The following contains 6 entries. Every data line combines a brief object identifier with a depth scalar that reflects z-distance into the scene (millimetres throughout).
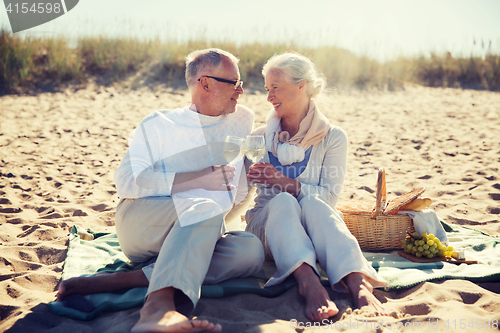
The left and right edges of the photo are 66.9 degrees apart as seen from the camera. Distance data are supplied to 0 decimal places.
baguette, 3252
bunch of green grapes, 3072
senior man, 2033
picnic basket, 3252
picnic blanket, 2277
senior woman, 2375
